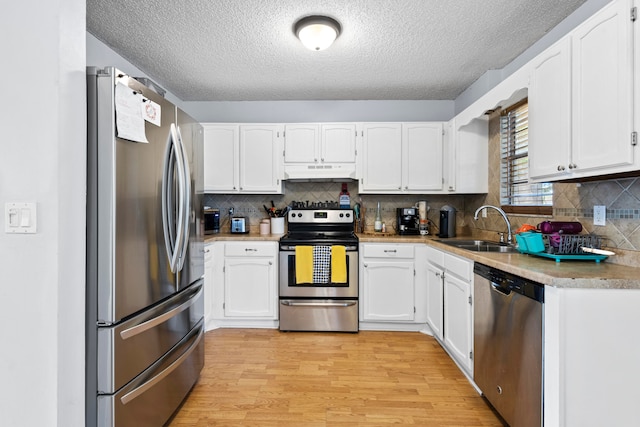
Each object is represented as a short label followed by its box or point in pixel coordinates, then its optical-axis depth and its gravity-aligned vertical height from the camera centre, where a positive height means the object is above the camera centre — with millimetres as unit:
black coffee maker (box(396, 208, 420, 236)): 3570 -94
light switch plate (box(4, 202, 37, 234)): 1232 -14
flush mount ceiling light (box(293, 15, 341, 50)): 2213 +1268
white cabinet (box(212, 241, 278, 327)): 3266 -681
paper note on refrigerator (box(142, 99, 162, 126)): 1525 +493
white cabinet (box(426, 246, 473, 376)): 2215 -706
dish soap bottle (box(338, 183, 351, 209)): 3760 +144
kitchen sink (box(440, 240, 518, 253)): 2523 -265
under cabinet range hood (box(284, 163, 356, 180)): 3584 +468
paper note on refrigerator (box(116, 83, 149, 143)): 1358 +427
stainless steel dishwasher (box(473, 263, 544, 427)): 1467 -669
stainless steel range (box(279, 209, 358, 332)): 3166 -695
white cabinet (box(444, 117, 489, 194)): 3254 +564
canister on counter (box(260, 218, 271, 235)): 3680 -153
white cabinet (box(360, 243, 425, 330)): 3207 -708
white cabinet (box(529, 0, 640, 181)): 1391 +555
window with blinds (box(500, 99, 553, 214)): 2506 +365
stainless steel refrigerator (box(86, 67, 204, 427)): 1345 -175
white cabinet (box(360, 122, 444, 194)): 3518 +609
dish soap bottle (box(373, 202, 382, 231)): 3707 -109
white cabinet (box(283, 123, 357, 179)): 3584 +698
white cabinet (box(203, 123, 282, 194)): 3619 +615
